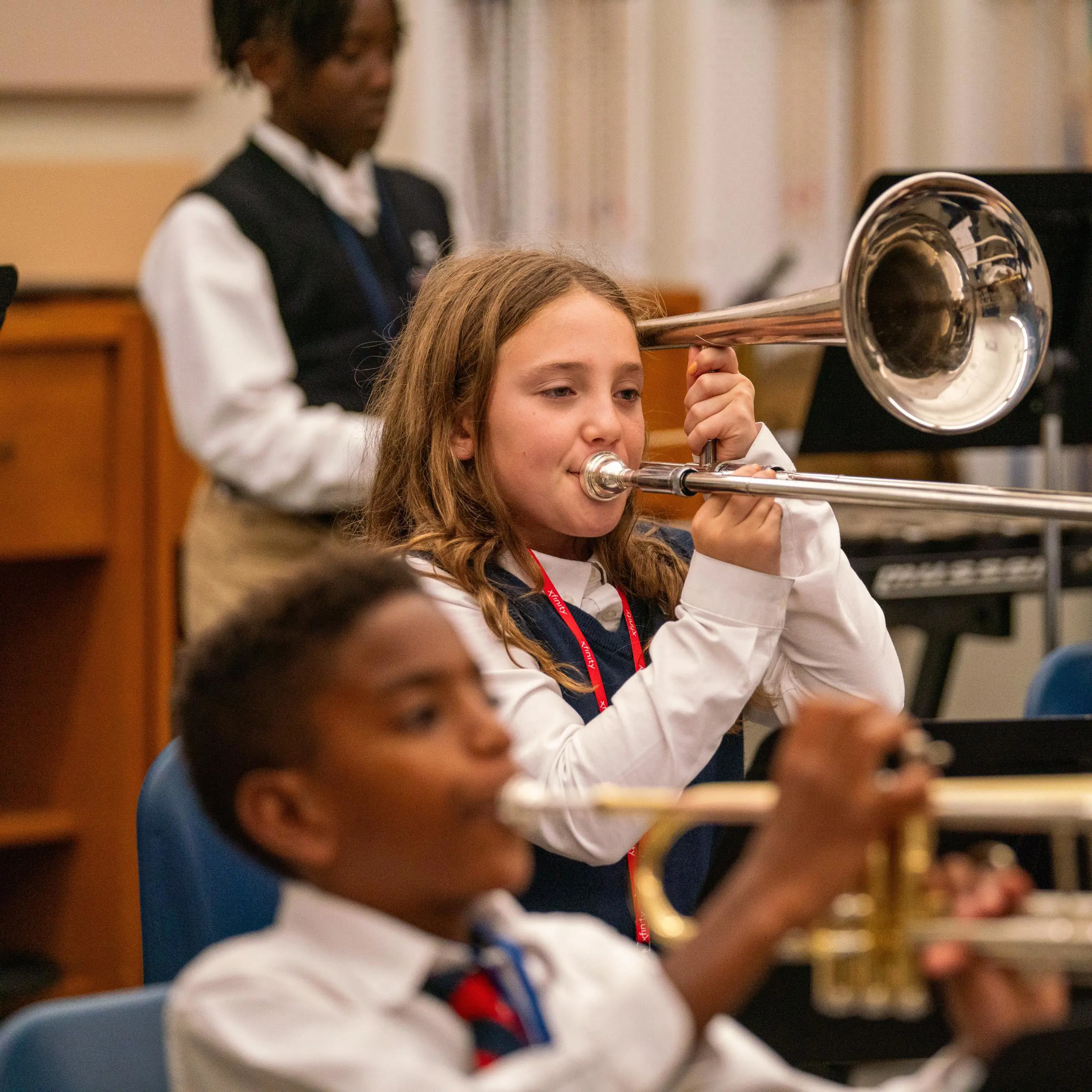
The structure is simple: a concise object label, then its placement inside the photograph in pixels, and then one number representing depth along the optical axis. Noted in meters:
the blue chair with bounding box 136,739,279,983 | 2.98
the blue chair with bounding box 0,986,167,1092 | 2.21
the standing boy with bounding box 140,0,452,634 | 5.55
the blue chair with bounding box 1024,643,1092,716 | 4.06
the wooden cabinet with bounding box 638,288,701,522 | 5.63
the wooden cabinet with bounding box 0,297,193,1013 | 6.05
